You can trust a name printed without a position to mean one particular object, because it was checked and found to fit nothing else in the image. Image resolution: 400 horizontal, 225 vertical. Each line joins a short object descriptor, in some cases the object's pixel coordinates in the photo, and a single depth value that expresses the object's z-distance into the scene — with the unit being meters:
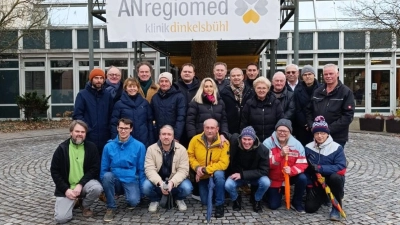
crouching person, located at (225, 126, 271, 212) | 5.04
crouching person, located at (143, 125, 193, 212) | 5.02
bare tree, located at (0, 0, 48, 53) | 15.03
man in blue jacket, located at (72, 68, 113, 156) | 5.34
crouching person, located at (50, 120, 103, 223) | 4.73
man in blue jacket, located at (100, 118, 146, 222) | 5.02
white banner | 5.62
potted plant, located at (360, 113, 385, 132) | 13.83
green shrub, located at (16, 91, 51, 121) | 16.83
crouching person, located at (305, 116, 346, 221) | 4.88
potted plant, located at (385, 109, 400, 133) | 13.25
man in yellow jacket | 5.03
